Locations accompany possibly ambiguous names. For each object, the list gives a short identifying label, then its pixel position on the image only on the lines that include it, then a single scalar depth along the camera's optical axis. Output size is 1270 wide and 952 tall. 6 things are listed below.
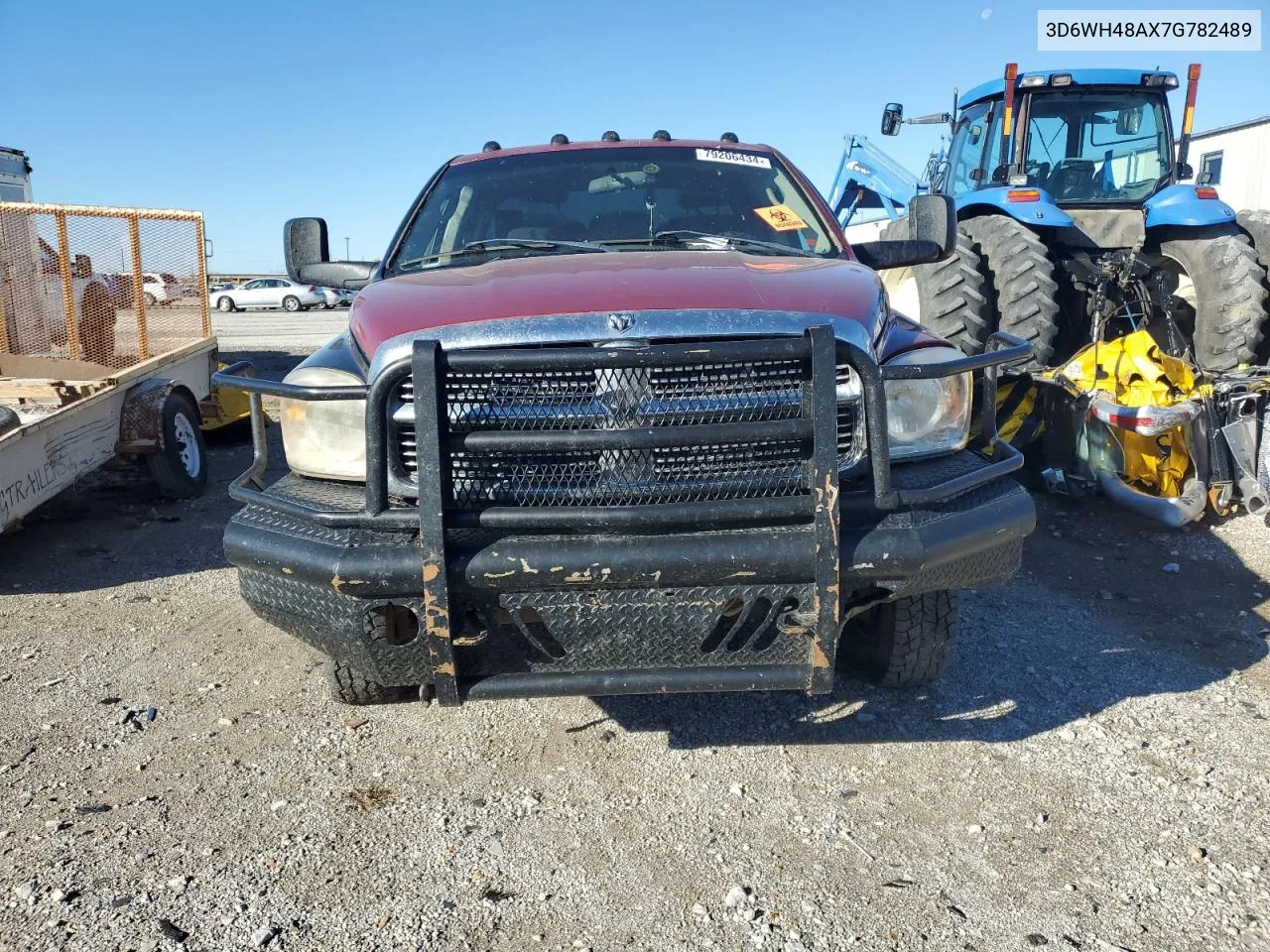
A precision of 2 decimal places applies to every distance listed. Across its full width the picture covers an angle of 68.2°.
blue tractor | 6.21
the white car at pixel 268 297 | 37.94
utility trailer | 5.93
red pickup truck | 2.37
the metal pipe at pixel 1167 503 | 5.07
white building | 20.81
